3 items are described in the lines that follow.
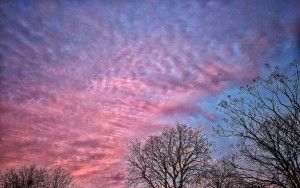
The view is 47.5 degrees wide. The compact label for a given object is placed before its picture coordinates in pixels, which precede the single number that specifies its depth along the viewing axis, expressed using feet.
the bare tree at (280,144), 48.07
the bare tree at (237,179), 48.81
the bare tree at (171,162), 130.93
